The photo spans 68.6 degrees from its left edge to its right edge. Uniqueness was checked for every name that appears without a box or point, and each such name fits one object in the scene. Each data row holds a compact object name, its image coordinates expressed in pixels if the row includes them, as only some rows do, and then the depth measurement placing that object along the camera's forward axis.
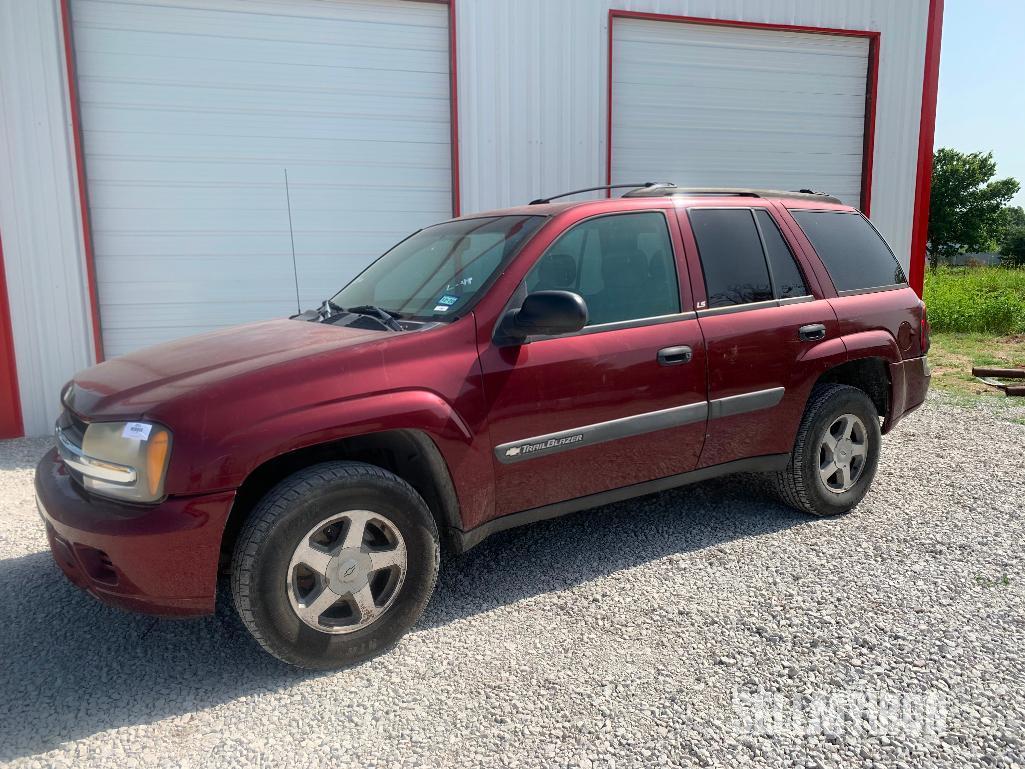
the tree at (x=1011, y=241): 49.75
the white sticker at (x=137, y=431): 2.52
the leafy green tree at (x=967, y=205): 62.28
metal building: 6.52
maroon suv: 2.59
